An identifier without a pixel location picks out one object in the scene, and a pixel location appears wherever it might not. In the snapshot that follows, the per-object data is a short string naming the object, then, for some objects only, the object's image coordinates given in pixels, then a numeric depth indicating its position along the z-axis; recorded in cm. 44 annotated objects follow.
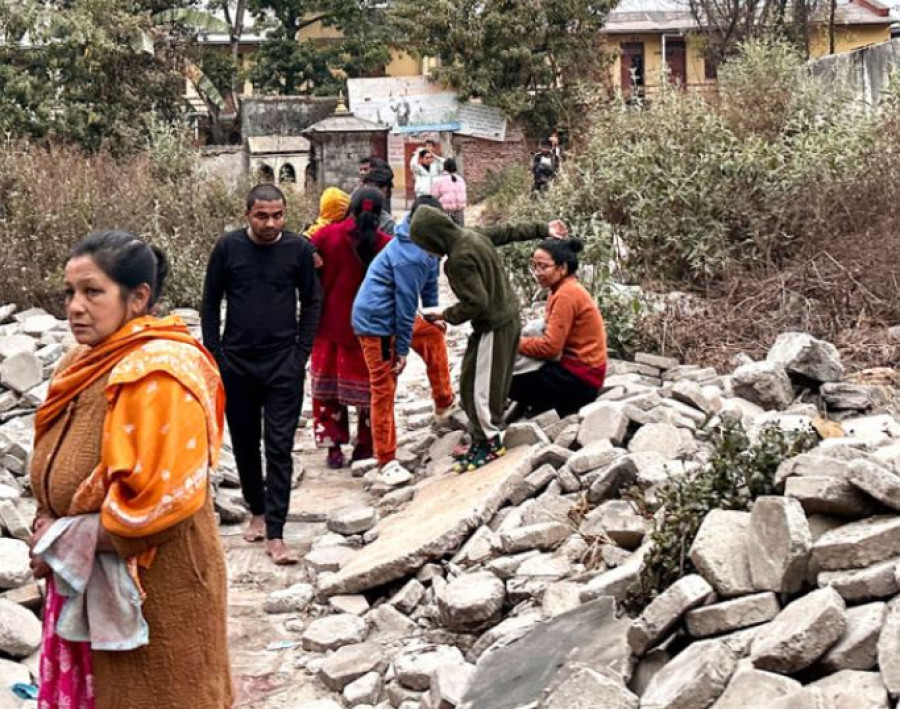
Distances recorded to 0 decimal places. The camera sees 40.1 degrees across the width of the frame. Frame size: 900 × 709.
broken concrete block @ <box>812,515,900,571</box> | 387
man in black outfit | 616
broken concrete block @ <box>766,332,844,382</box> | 754
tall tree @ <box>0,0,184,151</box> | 2248
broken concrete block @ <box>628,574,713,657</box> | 396
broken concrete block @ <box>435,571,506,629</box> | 507
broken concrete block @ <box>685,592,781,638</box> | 390
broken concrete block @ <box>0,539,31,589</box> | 535
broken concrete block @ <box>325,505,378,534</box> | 675
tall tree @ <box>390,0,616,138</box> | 2892
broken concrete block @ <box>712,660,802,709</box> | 343
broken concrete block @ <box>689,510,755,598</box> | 404
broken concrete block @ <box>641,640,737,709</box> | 357
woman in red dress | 773
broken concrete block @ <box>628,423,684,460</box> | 608
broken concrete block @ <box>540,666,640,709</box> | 354
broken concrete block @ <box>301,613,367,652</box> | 534
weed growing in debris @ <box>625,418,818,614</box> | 438
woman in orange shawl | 287
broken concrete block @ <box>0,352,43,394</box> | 889
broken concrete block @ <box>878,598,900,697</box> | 330
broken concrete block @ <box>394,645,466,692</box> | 471
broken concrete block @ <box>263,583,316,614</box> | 584
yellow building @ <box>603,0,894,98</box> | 3519
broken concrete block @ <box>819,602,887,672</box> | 349
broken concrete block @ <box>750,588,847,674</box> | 350
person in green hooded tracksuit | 662
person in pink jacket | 1625
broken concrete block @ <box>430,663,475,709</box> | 432
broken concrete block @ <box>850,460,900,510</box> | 395
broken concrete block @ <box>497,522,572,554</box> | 550
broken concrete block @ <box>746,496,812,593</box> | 393
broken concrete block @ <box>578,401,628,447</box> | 638
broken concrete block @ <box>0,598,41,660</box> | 488
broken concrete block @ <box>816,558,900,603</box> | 372
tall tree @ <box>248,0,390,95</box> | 3372
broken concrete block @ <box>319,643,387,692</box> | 494
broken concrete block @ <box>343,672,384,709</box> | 478
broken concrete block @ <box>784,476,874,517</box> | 410
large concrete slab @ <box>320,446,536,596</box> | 579
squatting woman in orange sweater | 719
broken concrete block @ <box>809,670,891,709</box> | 325
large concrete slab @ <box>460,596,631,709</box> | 405
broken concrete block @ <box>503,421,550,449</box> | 701
